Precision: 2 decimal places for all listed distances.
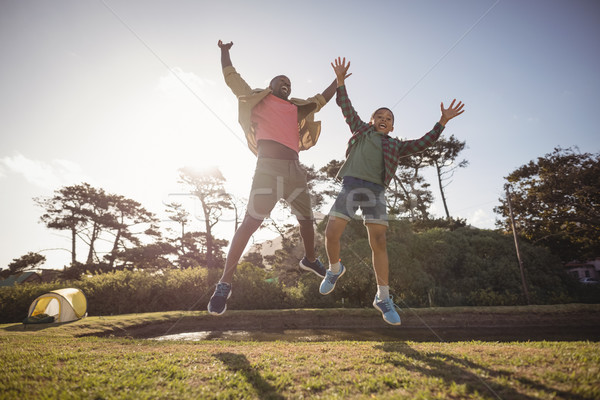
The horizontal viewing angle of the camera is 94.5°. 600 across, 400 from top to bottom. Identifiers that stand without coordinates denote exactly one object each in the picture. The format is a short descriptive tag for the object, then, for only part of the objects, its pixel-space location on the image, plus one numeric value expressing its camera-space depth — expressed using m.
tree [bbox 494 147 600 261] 15.88
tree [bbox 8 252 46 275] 28.12
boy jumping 3.14
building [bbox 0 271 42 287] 33.06
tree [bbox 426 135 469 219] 26.89
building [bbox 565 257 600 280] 44.12
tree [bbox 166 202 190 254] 28.64
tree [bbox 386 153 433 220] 22.97
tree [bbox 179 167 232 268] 25.58
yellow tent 13.05
